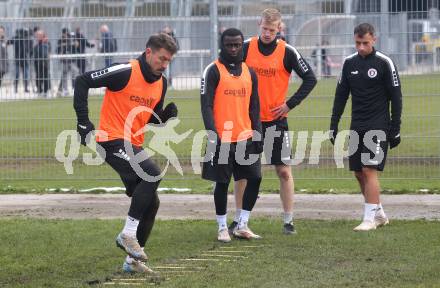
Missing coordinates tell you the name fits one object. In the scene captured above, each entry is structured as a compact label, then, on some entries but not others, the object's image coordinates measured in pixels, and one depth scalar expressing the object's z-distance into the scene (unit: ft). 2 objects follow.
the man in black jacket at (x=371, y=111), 72.13
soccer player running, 58.39
